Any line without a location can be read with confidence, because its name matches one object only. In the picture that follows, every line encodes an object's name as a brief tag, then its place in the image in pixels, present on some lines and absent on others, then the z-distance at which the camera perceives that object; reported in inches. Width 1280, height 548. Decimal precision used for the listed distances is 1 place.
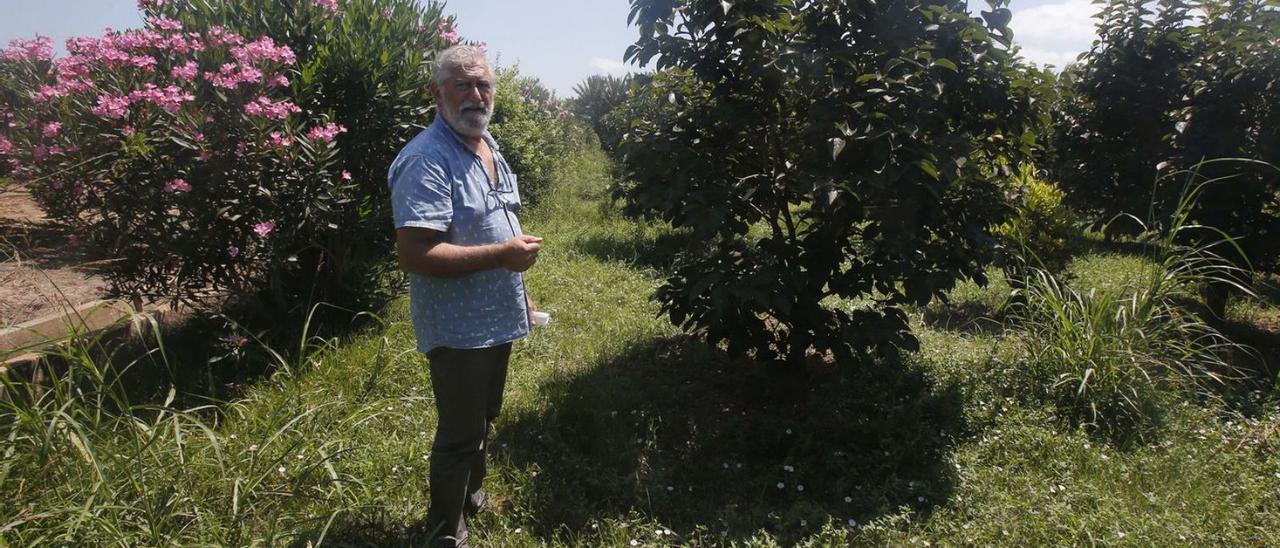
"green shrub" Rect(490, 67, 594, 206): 412.5
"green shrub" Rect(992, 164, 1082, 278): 243.6
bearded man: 92.7
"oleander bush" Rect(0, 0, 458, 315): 154.6
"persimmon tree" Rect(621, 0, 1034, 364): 131.6
